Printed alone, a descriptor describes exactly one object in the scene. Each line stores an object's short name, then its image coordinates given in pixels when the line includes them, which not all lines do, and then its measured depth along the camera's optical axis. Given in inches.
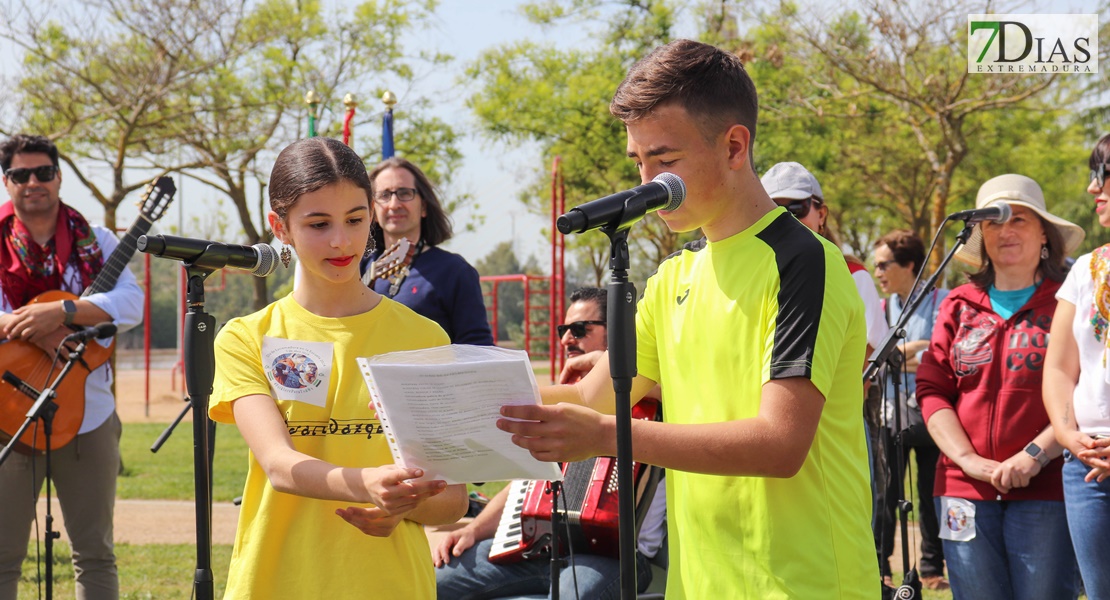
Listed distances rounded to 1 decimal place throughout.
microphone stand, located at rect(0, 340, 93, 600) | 173.3
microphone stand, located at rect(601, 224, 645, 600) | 77.9
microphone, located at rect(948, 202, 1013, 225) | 165.3
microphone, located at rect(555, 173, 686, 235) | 74.2
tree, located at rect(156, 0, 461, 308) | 719.7
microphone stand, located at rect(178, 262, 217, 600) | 96.5
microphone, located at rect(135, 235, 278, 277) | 96.5
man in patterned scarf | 183.8
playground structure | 571.5
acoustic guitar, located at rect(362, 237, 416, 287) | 183.3
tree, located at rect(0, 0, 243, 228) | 626.8
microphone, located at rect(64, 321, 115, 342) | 177.8
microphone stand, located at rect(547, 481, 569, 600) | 140.9
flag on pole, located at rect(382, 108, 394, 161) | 274.5
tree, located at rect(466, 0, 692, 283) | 856.9
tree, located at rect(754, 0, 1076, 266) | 546.0
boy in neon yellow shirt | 78.5
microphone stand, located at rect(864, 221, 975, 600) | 171.0
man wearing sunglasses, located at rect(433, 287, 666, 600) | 161.8
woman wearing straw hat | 156.1
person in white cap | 175.2
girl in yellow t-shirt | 97.6
